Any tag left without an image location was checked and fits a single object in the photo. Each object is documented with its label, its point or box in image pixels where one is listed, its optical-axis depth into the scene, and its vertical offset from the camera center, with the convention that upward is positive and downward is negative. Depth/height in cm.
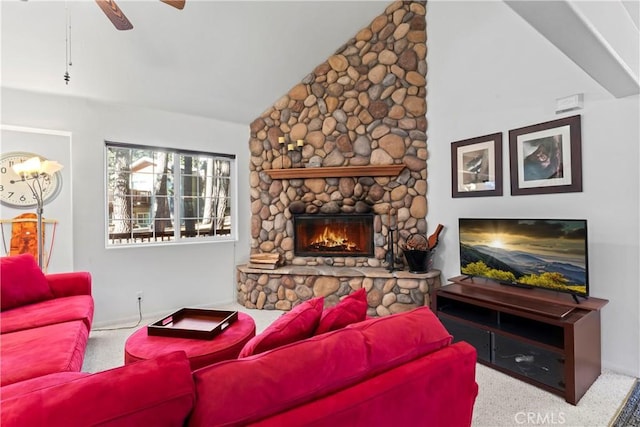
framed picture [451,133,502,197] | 309 +48
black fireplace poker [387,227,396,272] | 370 -49
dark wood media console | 206 -88
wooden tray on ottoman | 200 -74
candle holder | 425 +87
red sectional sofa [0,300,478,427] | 69 -45
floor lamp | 280 +42
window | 371 +29
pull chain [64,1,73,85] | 266 +158
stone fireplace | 381 +57
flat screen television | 230 -33
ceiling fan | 189 +128
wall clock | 311 +33
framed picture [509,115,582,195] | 255 +47
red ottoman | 177 -76
